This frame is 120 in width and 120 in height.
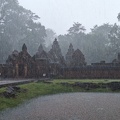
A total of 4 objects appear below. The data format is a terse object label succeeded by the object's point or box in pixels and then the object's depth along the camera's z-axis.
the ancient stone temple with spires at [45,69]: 30.58
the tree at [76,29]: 74.19
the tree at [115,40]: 52.90
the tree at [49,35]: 123.78
